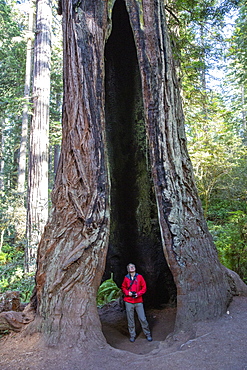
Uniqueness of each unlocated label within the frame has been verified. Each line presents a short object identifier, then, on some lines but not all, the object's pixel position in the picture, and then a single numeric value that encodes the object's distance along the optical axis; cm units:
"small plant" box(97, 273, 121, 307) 745
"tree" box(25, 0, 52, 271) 820
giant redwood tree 412
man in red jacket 500
